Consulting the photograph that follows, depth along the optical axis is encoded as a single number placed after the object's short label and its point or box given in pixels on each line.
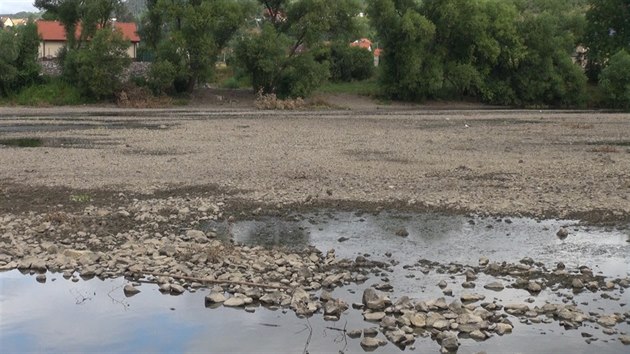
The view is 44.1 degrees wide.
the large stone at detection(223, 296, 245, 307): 11.03
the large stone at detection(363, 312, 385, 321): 10.38
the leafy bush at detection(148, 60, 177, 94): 54.16
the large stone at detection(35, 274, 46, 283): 12.27
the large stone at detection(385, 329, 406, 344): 9.64
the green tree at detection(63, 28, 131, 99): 53.12
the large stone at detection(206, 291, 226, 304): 11.19
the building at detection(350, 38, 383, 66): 71.42
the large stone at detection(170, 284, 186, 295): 11.69
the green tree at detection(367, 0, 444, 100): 58.25
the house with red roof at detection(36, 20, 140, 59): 83.56
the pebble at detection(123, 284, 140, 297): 11.67
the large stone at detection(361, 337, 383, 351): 9.52
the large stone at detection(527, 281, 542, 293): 11.50
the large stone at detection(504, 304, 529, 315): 10.55
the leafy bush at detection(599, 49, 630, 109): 59.53
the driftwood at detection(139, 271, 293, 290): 11.50
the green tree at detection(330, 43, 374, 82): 67.19
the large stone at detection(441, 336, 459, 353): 9.39
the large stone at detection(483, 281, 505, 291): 11.57
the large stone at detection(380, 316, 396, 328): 10.09
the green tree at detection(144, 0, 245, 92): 53.31
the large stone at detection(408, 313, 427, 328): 10.02
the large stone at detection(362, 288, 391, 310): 10.67
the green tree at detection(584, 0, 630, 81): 67.38
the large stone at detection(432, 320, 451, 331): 9.95
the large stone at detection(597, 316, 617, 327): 10.13
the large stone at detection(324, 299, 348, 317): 10.59
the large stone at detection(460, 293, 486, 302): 10.98
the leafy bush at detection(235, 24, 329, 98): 54.50
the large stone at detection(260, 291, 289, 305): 11.05
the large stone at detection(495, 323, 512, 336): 9.93
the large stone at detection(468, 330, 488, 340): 9.73
